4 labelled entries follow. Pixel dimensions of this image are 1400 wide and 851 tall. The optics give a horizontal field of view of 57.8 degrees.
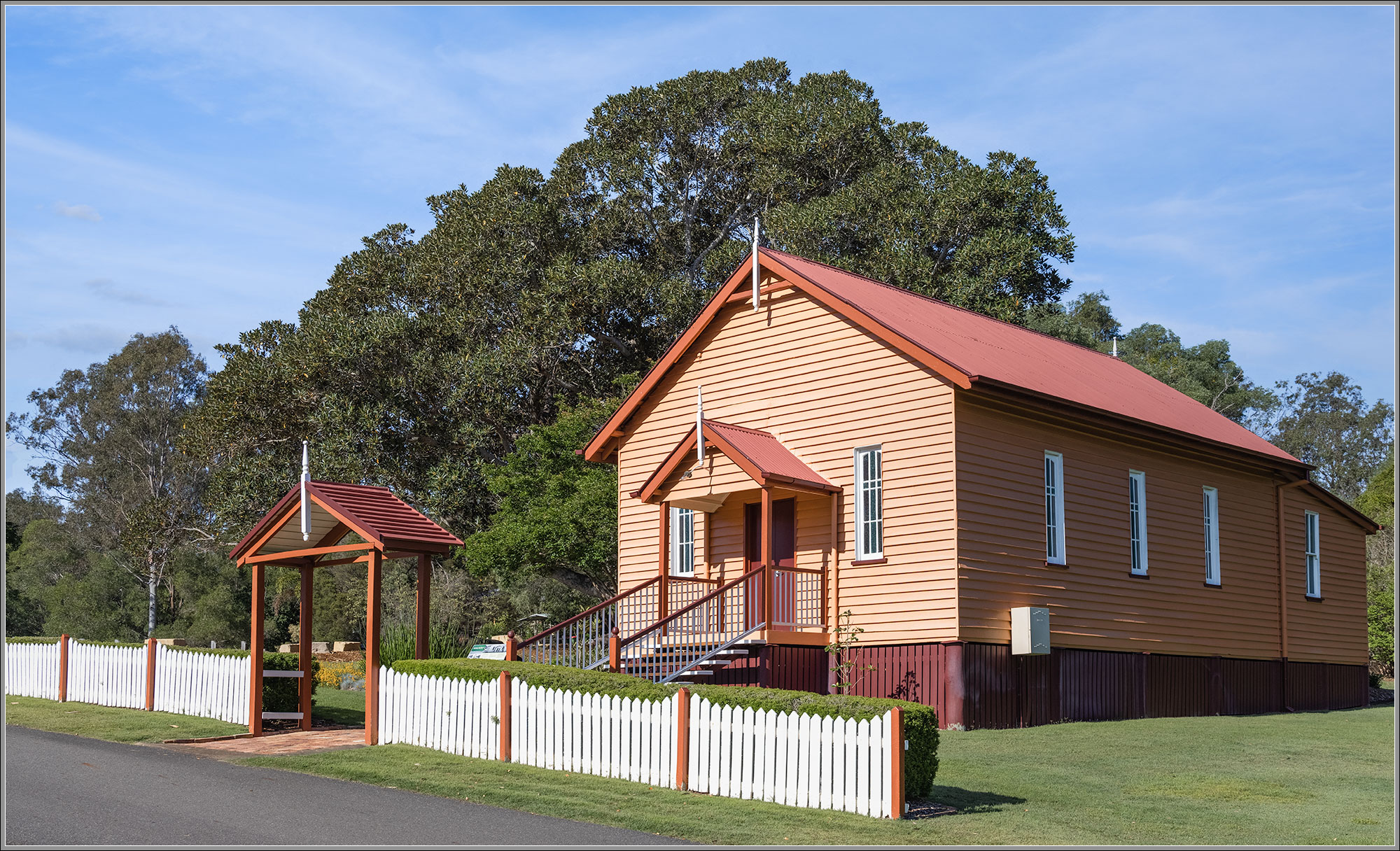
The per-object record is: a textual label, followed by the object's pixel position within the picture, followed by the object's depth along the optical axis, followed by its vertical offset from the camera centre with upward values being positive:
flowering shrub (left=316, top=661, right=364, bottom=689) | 29.83 -2.89
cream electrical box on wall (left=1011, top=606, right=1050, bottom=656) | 20.05 -1.22
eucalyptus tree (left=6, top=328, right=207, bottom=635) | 64.06 +5.73
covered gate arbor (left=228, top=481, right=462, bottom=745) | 17.50 +0.12
